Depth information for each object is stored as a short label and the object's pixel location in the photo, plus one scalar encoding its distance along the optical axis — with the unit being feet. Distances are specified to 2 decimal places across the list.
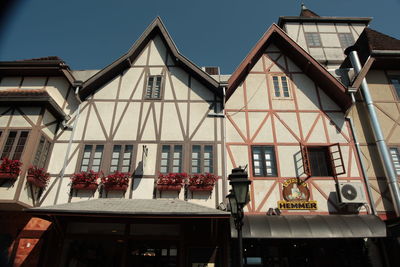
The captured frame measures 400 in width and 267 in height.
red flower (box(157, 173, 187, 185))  34.86
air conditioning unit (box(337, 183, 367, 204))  33.22
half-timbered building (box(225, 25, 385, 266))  32.27
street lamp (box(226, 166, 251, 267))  20.24
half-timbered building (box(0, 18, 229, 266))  32.22
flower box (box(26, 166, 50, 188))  32.63
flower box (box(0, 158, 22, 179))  31.32
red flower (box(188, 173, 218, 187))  34.94
